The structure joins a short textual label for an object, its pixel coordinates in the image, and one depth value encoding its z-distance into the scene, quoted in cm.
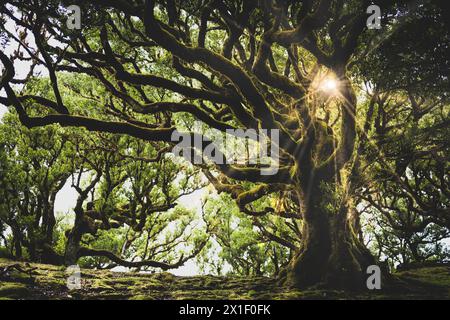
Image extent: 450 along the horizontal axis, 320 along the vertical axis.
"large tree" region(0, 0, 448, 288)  927
